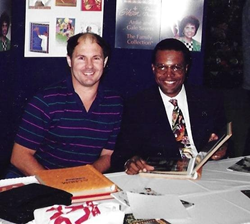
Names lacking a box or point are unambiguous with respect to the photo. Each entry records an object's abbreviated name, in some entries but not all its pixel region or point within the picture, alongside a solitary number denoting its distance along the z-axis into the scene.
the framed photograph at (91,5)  3.11
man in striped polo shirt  2.44
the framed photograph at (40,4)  2.95
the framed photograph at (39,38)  3.02
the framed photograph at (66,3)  3.03
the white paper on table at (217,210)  1.66
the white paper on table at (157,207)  1.62
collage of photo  3.00
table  1.68
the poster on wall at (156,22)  3.29
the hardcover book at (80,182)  1.78
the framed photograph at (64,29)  3.08
